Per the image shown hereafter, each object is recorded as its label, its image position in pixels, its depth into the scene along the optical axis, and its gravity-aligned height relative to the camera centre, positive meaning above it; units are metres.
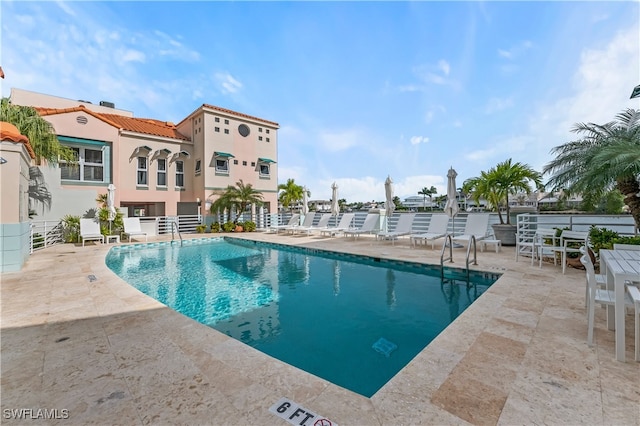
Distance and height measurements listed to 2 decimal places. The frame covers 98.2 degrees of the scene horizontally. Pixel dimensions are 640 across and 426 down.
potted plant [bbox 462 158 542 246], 8.98 +0.85
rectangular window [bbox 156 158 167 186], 16.25 +2.36
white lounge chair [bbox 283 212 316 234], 15.02 -0.55
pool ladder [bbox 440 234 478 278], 5.92 -1.14
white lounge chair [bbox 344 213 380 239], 12.19 -0.50
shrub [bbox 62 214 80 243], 11.45 -0.70
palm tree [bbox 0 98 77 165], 9.77 +3.14
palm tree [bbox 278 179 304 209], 33.06 +2.41
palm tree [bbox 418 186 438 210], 69.94 +4.88
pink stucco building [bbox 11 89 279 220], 12.52 +3.05
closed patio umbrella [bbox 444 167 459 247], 7.50 +0.40
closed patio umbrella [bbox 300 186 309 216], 16.14 +0.47
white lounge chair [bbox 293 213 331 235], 13.50 -0.80
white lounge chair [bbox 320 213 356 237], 12.77 -0.67
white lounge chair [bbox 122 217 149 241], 11.87 -0.62
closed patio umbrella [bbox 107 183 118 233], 11.70 +0.49
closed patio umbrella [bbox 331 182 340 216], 13.81 +0.55
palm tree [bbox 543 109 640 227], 5.38 +1.04
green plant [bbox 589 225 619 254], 5.31 -0.57
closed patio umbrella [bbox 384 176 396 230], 10.99 +0.59
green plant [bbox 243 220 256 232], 16.33 -0.87
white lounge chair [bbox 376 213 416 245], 10.30 -0.56
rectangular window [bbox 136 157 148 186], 15.53 +2.30
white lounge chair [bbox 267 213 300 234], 15.29 -0.56
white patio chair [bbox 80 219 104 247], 10.82 -0.75
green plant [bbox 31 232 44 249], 9.70 -1.03
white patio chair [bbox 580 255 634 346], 2.49 -0.83
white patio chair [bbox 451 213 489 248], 8.49 -0.47
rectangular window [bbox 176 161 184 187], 17.00 +2.37
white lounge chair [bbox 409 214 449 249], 9.34 -0.57
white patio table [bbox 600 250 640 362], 2.29 -0.64
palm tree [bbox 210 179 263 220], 15.59 +0.70
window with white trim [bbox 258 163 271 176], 19.39 +2.97
